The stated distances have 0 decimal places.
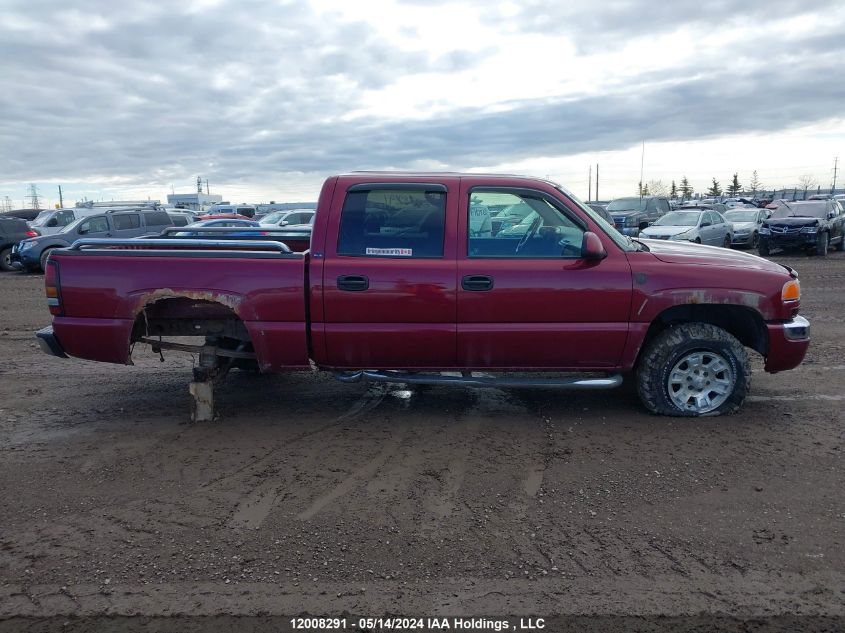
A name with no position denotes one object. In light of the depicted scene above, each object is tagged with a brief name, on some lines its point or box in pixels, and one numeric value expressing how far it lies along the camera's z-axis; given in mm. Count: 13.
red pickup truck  5059
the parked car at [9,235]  19750
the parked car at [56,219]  28541
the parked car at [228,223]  20053
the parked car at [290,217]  23103
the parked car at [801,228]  19438
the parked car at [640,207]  26566
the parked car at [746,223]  22344
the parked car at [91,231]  18406
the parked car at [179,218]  21672
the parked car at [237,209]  39784
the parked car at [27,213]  39812
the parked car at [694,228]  18859
